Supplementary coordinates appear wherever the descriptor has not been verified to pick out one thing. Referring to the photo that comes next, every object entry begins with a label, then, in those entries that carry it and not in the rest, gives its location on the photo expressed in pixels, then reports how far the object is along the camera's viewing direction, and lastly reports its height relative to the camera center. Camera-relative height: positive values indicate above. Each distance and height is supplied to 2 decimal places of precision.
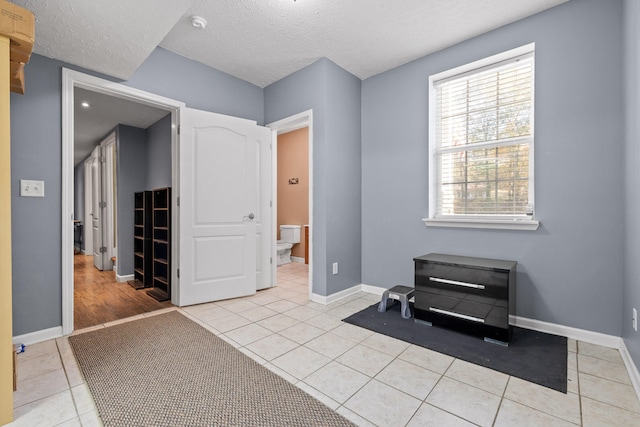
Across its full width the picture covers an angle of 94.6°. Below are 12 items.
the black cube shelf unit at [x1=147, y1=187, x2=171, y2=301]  3.54 -0.41
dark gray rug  1.84 -1.00
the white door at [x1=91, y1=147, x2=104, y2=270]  5.30 +0.01
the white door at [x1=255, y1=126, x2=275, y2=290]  3.71 -0.03
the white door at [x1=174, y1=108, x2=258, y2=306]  3.08 +0.06
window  2.59 +0.65
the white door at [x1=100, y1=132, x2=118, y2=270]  4.97 +0.20
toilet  5.64 -0.59
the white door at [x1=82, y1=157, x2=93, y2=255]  6.66 +0.04
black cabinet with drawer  2.22 -0.67
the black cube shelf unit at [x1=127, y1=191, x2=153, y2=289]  4.04 -0.46
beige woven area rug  1.45 -1.00
